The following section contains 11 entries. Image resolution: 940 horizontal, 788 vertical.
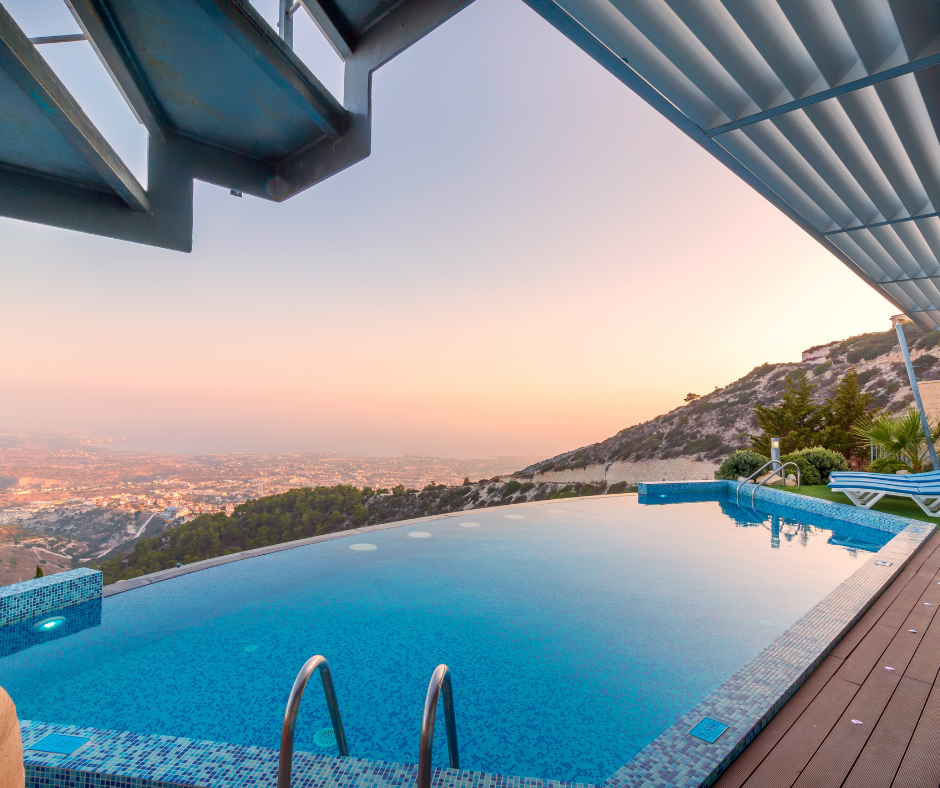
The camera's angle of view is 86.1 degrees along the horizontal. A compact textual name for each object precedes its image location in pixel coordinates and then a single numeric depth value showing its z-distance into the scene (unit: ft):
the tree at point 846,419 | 33.24
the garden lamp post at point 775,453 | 25.00
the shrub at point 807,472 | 26.35
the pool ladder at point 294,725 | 4.32
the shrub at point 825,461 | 26.32
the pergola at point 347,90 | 5.87
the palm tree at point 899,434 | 22.15
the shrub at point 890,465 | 24.27
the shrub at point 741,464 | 29.84
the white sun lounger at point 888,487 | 17.65
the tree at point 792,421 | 36.06
